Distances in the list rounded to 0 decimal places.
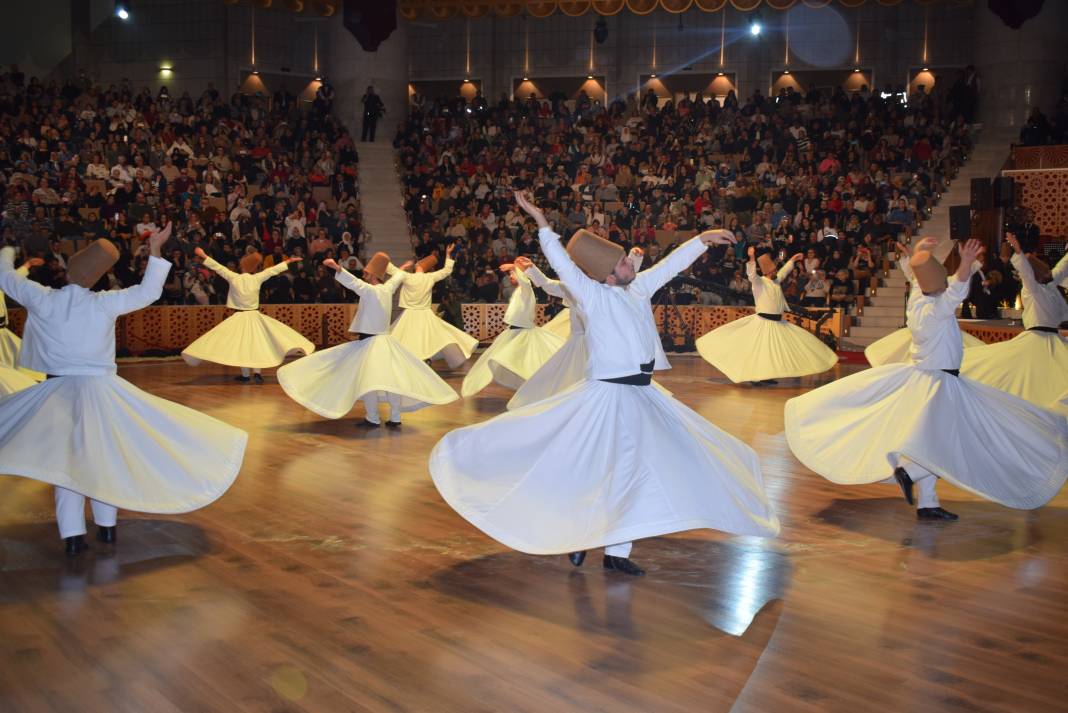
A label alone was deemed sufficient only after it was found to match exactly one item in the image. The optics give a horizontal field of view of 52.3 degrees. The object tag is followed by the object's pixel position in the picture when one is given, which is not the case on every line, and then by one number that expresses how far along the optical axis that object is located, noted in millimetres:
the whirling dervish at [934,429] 6496
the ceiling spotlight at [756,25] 28078
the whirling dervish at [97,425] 5598
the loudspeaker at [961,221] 14680
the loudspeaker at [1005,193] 15211
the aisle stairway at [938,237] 18297
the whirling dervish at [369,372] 9852
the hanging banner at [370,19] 24547
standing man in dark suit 25406
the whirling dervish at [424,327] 13180
